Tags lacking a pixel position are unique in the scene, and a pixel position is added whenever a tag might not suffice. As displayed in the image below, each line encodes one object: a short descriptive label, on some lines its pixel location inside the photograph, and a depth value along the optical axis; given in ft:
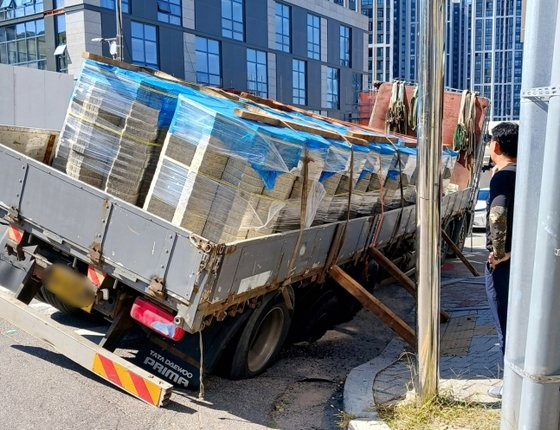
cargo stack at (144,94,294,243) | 13.76
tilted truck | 13.09
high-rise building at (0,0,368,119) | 99.30
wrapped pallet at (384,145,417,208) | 22.52
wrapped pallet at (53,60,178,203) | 14.75
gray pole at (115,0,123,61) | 64.38
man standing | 13.88
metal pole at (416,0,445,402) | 12.88
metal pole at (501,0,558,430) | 8.90
